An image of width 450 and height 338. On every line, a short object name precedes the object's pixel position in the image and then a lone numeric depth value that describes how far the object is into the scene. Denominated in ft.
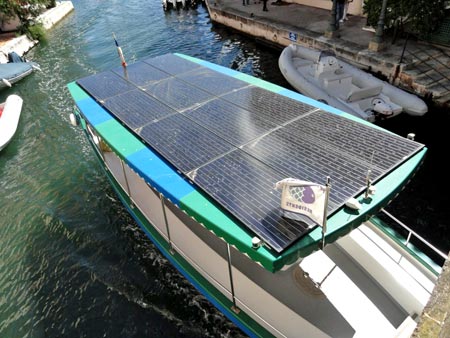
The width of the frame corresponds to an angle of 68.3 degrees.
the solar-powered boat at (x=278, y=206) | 18.97
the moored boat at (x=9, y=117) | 54.19
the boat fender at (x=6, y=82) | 72.38
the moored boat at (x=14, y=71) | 73.36
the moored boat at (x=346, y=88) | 50.90
